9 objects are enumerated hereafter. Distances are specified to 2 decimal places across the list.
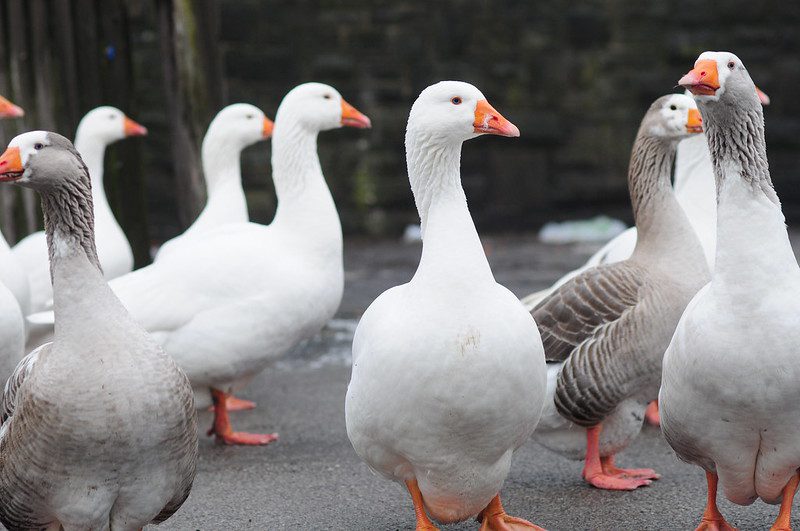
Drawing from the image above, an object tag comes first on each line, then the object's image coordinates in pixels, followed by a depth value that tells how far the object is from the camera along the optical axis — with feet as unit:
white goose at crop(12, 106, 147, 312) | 23.85
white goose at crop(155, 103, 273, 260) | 26.40
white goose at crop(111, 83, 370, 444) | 20.53
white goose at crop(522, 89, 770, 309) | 21.93
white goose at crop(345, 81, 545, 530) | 13.94
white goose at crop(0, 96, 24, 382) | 16.56
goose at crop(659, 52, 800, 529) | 13.26
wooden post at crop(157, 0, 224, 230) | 30.09
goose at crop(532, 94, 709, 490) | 17.48
